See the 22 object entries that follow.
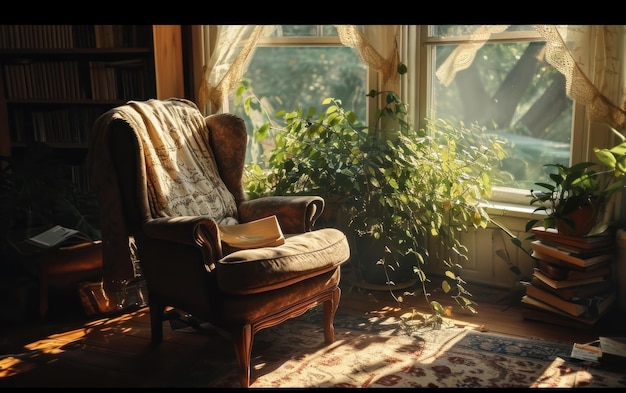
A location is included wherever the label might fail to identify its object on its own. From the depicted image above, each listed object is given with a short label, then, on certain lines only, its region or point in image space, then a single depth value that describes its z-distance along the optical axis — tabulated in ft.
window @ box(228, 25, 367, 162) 12.45
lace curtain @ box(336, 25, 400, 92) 11.32
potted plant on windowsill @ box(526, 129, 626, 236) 9.41
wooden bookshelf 12.94
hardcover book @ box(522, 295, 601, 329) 9.59
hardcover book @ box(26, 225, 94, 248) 10.48
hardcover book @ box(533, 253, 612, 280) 9.70
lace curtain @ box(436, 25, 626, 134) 9.57
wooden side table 10.40
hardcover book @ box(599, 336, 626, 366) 8.18
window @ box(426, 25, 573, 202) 11.04
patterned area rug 8.02
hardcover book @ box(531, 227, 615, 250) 9.58
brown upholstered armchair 8.02
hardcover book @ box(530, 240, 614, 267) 9.55
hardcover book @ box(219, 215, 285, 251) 8.76
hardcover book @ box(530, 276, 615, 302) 9.68
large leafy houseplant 10.67
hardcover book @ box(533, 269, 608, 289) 9.69
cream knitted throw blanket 9.12
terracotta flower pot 9.59
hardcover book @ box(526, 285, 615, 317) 9.61
